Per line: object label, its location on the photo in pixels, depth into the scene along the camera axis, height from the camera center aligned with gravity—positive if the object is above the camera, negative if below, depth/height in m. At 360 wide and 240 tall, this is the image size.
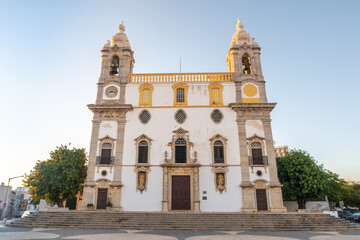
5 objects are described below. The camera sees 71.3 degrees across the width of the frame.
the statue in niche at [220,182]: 19.76 +1.49
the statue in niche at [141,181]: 19.95 +1.58
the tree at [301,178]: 22.47 +2.07
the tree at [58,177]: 21.98 +2.12
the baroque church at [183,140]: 19.73 +4.95
